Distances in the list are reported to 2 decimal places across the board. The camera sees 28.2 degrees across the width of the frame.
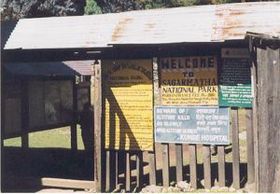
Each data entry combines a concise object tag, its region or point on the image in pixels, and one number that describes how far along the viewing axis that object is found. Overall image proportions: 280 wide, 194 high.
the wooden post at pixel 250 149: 10.01
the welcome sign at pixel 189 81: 10.23
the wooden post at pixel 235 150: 10.10
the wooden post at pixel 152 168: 10.79
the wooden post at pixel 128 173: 10.95
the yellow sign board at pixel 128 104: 10.69
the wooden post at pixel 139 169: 10.98
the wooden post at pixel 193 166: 10.47
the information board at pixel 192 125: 10.20
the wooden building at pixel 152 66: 9.80
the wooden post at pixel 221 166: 10.27
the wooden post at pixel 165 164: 10.70
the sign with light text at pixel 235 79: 9.88
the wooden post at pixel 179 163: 10.59
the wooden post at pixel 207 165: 10.37
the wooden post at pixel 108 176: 10.80
